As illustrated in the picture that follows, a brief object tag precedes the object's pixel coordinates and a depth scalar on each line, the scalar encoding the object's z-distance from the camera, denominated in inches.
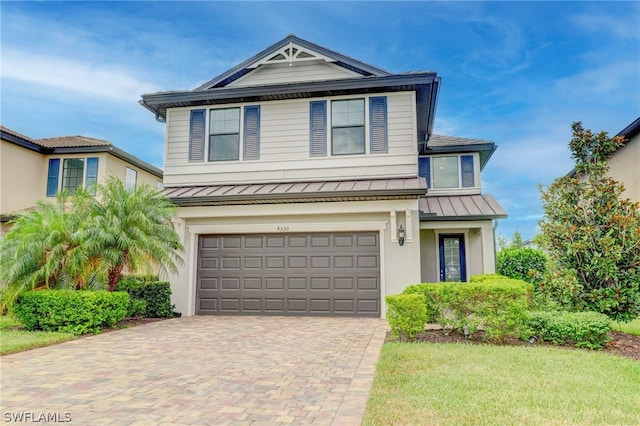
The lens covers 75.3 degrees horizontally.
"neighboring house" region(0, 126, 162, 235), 658.8
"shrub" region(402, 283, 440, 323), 302.0
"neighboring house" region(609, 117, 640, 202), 502.0
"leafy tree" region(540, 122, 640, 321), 289.1
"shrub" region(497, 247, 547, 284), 520.4
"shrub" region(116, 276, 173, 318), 419.8
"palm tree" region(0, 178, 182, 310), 341.1
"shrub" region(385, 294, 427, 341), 287.4
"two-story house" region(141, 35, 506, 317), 421.4
